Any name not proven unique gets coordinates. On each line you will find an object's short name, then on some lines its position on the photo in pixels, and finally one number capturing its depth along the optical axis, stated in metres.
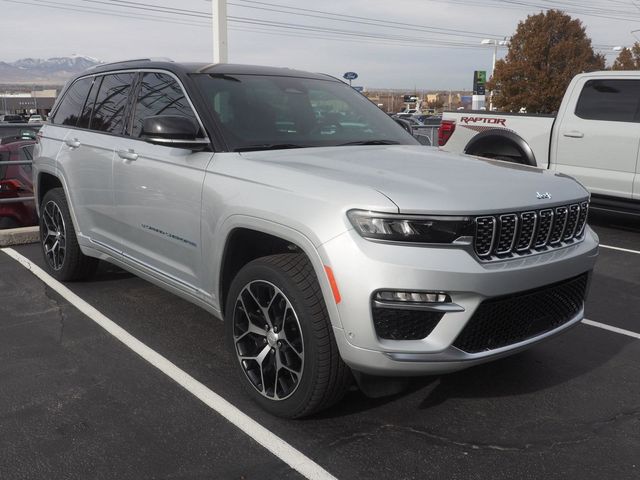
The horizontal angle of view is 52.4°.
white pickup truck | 7.75
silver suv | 2.80
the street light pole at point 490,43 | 45.50
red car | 8.07
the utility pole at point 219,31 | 11.73
